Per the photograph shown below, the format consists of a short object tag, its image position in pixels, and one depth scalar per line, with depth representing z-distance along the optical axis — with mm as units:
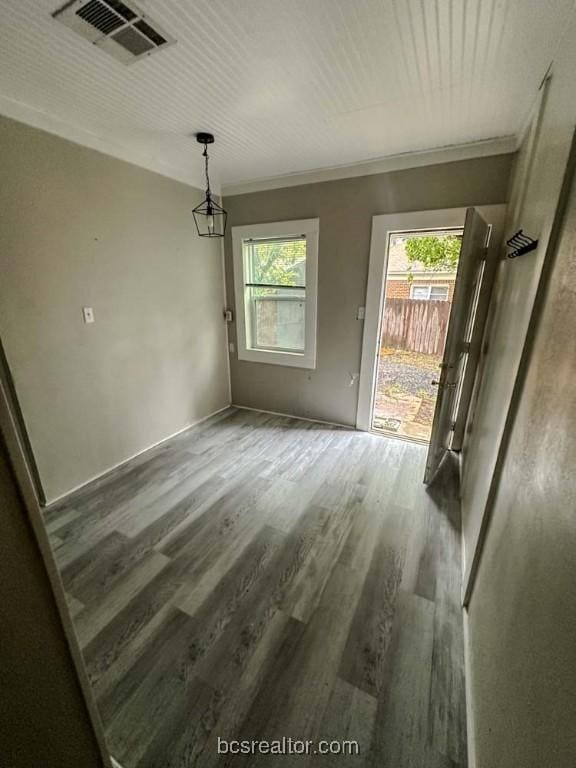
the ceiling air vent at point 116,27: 1105
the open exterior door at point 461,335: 1930
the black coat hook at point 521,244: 1213
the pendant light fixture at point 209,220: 3016
